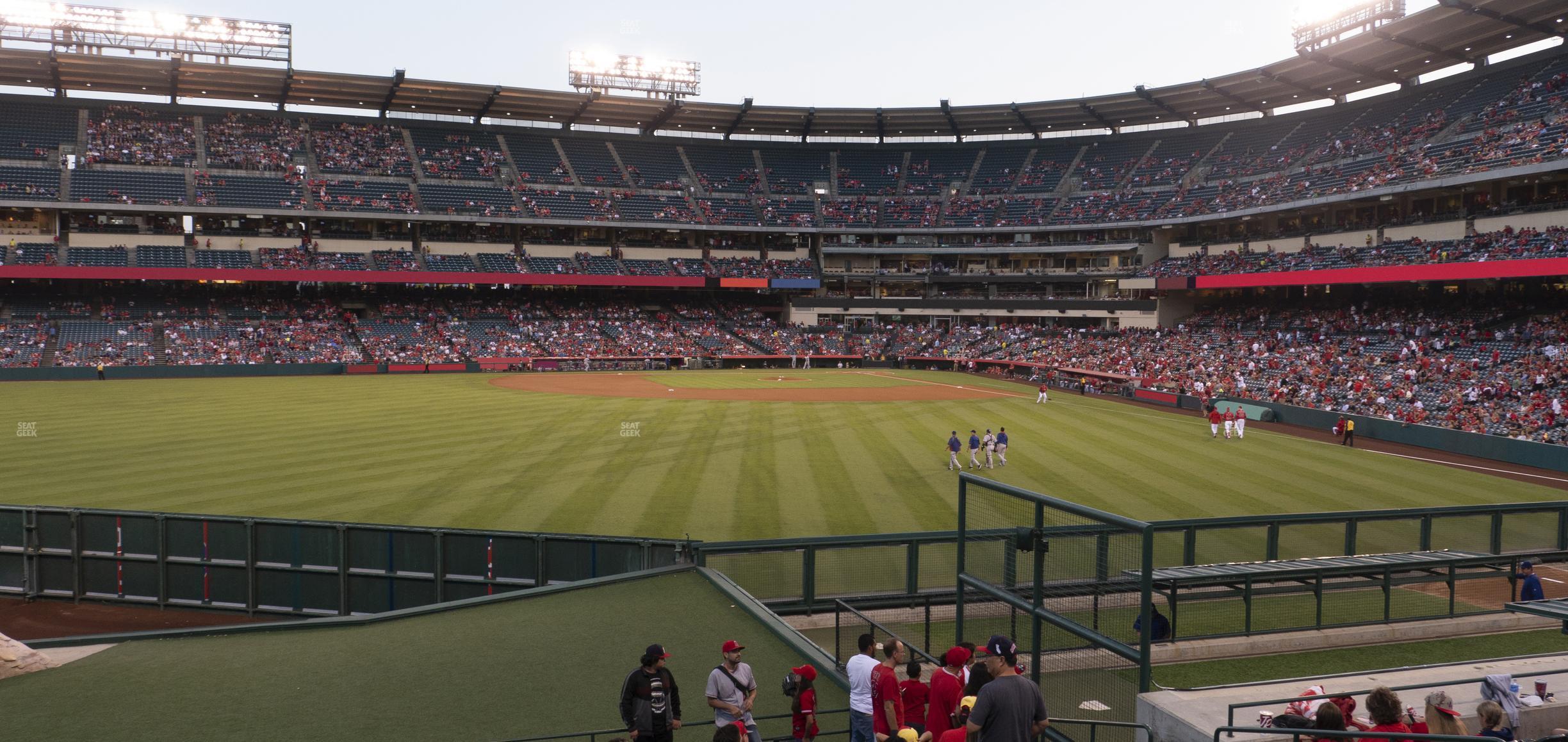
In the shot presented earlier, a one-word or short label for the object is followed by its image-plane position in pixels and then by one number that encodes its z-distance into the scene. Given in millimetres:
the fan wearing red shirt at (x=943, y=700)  6742
